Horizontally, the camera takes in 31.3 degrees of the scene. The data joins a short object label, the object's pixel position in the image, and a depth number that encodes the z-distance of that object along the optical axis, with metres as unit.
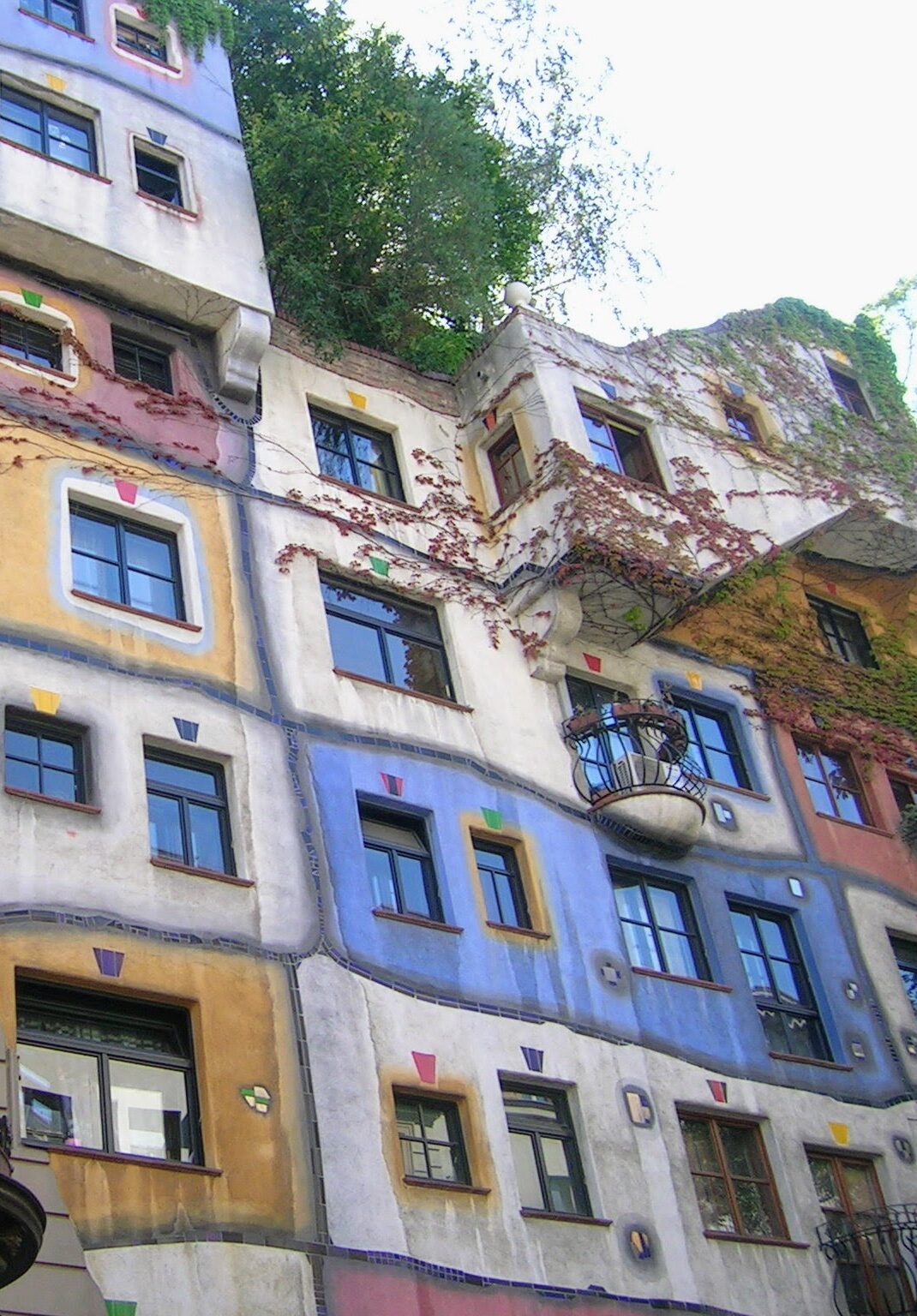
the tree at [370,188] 21.62
